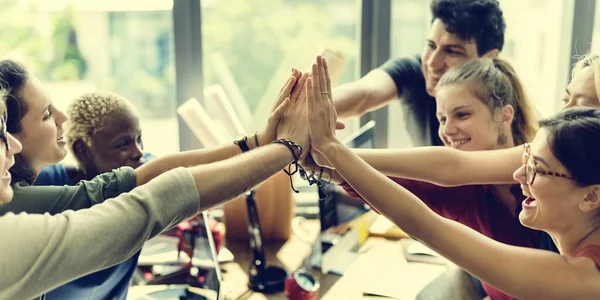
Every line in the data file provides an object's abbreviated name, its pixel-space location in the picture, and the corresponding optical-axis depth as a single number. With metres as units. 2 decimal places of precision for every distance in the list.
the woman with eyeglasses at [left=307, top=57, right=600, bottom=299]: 1.07
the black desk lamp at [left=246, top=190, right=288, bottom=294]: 1.81
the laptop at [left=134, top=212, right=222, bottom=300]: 1.73
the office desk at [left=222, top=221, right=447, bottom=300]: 1.78
